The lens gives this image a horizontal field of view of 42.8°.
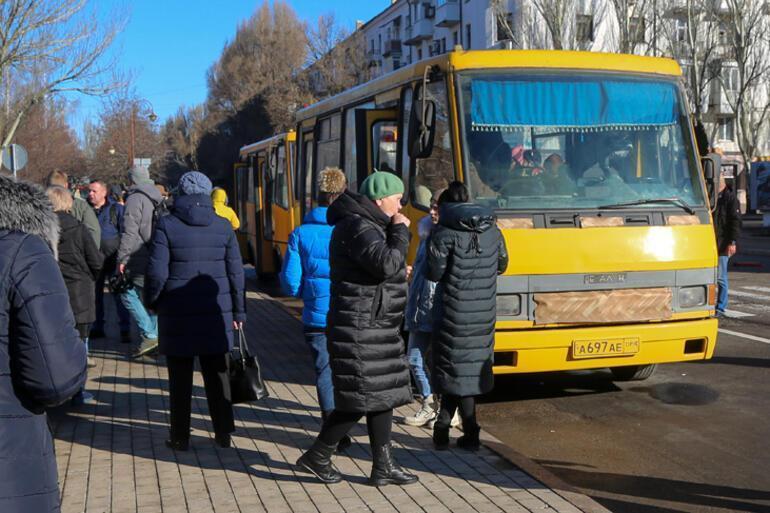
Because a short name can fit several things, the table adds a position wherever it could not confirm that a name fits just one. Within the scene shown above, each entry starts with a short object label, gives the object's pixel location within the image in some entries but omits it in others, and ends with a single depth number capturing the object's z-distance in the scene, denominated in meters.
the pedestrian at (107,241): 11.12
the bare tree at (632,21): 40.00
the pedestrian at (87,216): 10.45
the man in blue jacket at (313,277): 6.32
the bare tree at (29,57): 25.67
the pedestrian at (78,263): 8.23
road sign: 20.17
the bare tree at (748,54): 44.38
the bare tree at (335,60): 52.81
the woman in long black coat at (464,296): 6.21
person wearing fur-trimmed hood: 2.90
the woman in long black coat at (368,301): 5.28
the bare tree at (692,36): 43.03
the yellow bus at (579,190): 7.52
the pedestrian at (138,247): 10.20
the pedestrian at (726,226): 12.53
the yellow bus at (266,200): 15.94
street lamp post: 56.90
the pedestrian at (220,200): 13.02
